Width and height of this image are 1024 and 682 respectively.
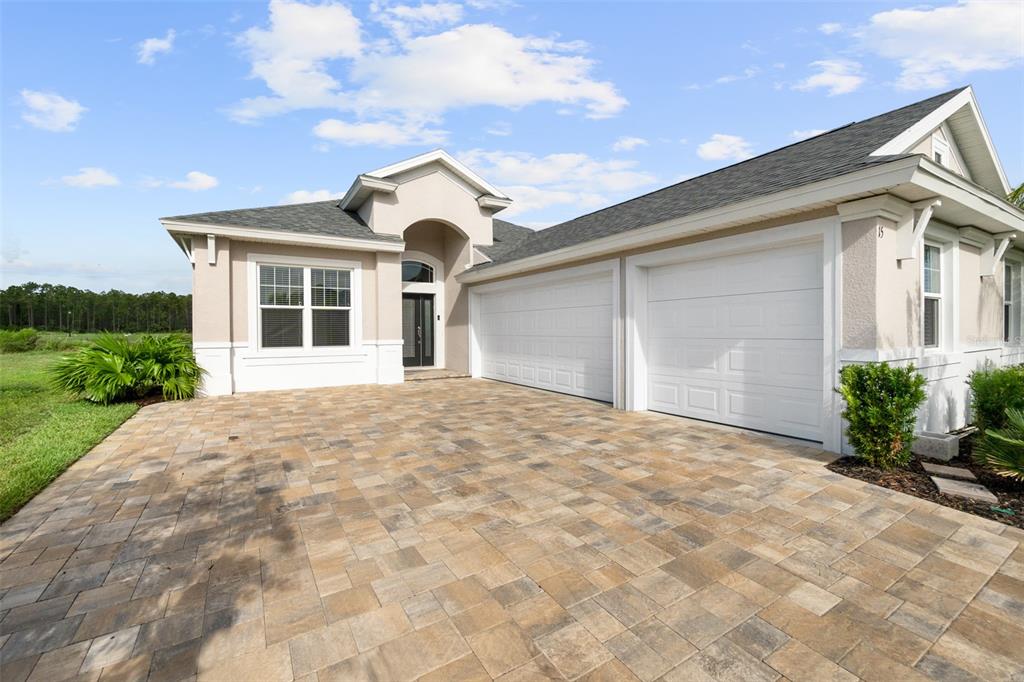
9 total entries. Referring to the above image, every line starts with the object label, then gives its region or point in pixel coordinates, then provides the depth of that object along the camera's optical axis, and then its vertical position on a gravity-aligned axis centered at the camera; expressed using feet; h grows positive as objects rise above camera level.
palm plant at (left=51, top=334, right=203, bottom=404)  27.32 -2.19
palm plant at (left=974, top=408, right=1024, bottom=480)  12.60 -3.64
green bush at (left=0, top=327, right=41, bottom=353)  69.00 -0.41
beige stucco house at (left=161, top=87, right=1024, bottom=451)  16.48 +3.05
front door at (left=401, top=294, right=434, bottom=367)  45.55 +0.58
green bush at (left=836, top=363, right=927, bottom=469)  14.08 -2.59
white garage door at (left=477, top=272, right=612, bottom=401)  28.25 -0.05
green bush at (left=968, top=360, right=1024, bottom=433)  16.74 -2.57
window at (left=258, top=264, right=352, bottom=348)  33.45 +2.35
